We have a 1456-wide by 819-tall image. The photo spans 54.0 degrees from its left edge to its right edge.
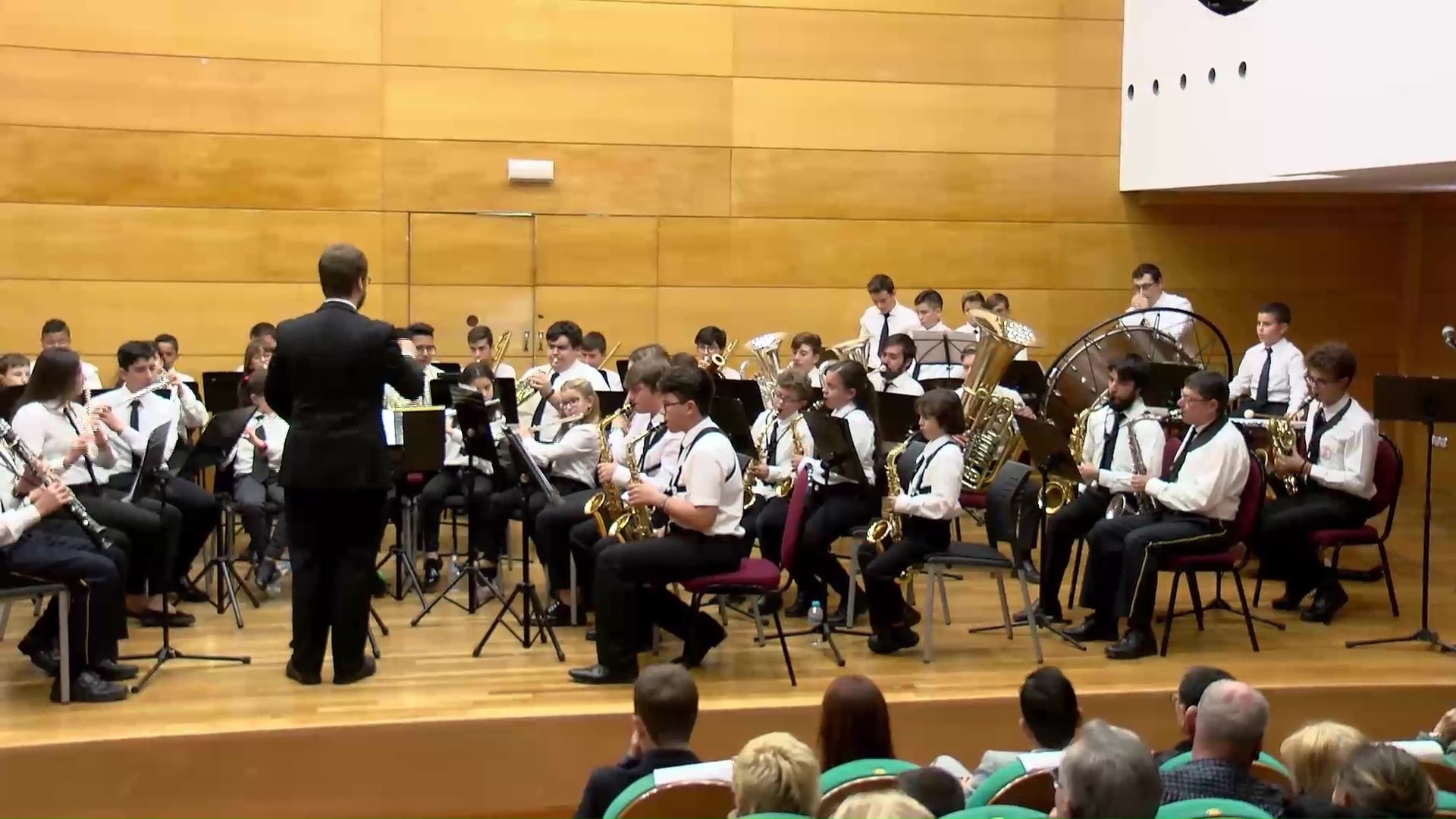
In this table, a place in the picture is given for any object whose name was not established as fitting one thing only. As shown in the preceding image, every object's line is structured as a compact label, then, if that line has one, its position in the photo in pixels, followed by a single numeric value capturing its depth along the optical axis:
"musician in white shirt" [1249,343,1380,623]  6.46
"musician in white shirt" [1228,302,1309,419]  8.52
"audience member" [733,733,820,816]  2.66
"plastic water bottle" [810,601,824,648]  6.50
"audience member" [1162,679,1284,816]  3.08
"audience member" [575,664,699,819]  3.29
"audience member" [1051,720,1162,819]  2.56
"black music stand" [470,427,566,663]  5.71
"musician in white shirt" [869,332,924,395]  7.89
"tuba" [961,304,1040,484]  6.69
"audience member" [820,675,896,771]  3.31
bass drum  8.59
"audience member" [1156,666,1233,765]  3.60
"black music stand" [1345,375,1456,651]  5.97
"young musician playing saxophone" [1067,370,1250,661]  5.87
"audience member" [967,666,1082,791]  3.49
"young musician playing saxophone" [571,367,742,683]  5.34
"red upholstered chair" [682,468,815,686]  5.39
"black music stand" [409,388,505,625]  5.89
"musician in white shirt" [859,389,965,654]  5.78
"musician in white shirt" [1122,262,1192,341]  9.49
